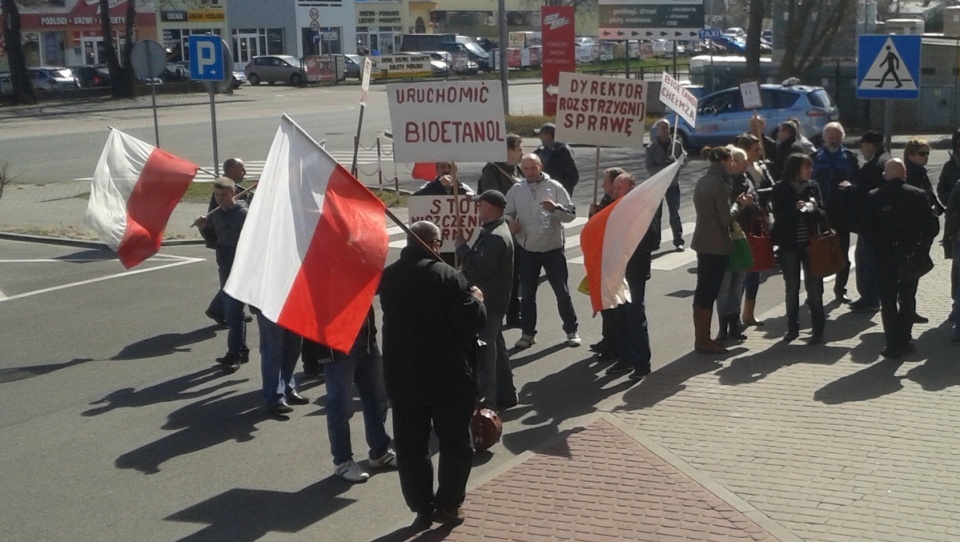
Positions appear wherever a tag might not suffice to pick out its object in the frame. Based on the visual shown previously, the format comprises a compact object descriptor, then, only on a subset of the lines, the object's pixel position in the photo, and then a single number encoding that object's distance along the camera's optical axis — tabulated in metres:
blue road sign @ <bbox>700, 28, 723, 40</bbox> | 42.54
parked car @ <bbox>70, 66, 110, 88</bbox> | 55.53
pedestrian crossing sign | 11.74
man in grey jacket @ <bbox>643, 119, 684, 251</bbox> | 15.22
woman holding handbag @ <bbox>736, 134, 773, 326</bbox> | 10.69
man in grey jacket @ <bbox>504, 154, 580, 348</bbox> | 10.30
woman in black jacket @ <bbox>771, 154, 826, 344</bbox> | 10.28
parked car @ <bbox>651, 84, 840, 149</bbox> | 27.38
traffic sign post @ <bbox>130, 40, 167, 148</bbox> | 19.06
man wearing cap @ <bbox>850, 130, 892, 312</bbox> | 11.18
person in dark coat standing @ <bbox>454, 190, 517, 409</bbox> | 8.29
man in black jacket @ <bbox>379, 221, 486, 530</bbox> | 6.39
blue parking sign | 18.55
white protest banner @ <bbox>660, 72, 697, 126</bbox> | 11.42
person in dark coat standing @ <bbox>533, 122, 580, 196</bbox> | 13.03
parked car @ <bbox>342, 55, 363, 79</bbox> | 64.57
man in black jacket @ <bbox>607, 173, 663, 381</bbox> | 9.45
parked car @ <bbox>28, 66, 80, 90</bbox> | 53.47
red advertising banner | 35.22
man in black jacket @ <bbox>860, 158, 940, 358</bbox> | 9.66
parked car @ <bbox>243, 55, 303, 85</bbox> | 62.78
